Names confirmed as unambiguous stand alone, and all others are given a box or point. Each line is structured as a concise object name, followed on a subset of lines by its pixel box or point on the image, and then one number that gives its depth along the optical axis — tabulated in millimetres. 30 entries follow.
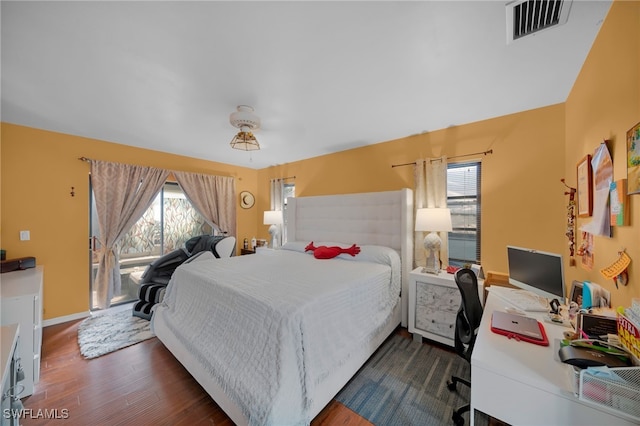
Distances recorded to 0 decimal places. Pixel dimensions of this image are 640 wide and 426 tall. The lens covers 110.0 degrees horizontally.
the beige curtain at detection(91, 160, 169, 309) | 3344
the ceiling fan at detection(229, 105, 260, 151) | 2270
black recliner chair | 3121
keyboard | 1657
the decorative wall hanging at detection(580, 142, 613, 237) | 1260
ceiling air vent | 1209
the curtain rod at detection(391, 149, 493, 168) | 2609
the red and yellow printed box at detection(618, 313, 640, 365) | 879
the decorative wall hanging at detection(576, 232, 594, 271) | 1554
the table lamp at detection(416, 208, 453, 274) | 2602
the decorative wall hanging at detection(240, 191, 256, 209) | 5145
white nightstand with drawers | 2334
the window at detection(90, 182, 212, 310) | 3768
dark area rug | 1619
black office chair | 1599
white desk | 884
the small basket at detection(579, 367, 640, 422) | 799
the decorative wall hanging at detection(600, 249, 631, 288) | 1098
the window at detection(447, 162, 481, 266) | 2781
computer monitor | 1554
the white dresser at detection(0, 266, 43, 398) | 1768
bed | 1331
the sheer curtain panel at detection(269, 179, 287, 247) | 4843
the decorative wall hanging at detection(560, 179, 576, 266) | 1936
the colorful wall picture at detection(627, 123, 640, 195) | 988
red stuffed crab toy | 3091
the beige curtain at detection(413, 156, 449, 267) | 2850
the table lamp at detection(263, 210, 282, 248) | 4586
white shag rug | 2459
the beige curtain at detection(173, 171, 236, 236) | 4246
